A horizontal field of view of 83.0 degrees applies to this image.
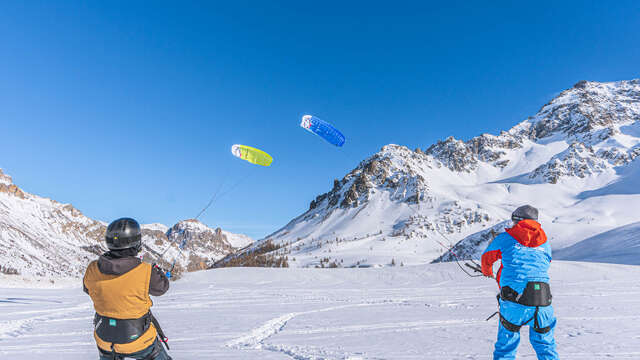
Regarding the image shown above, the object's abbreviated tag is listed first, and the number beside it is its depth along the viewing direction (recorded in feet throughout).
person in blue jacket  16.10
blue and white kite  63.31
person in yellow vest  12.20
